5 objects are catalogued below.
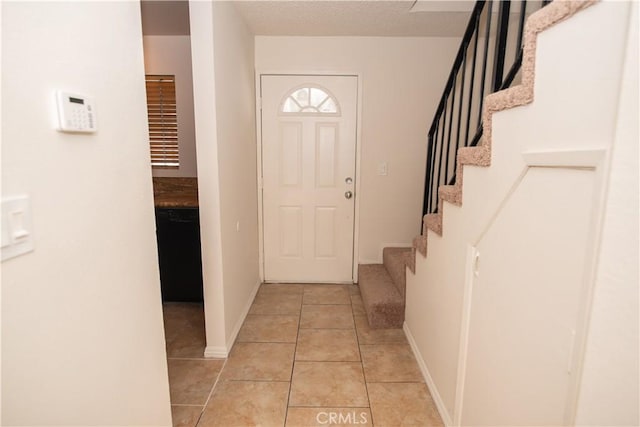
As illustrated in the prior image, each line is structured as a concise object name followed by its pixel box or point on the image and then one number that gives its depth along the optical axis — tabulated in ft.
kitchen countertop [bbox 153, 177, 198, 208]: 10.59
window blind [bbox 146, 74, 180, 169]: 10.56
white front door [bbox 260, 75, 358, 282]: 10.71
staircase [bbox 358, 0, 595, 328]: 3.31
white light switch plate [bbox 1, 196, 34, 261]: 2.17
